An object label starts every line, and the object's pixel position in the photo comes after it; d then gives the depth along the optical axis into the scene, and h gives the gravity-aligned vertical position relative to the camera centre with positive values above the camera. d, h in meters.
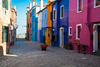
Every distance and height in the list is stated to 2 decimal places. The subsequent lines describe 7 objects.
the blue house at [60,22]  19.83 +1.28
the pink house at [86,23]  13.30 +0.76
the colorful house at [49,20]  27.32 +1.98
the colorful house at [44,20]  31.20 +2.37
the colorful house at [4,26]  12.07 +0.48
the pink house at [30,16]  46.66 +4.69
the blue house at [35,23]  40.62 +2.31
